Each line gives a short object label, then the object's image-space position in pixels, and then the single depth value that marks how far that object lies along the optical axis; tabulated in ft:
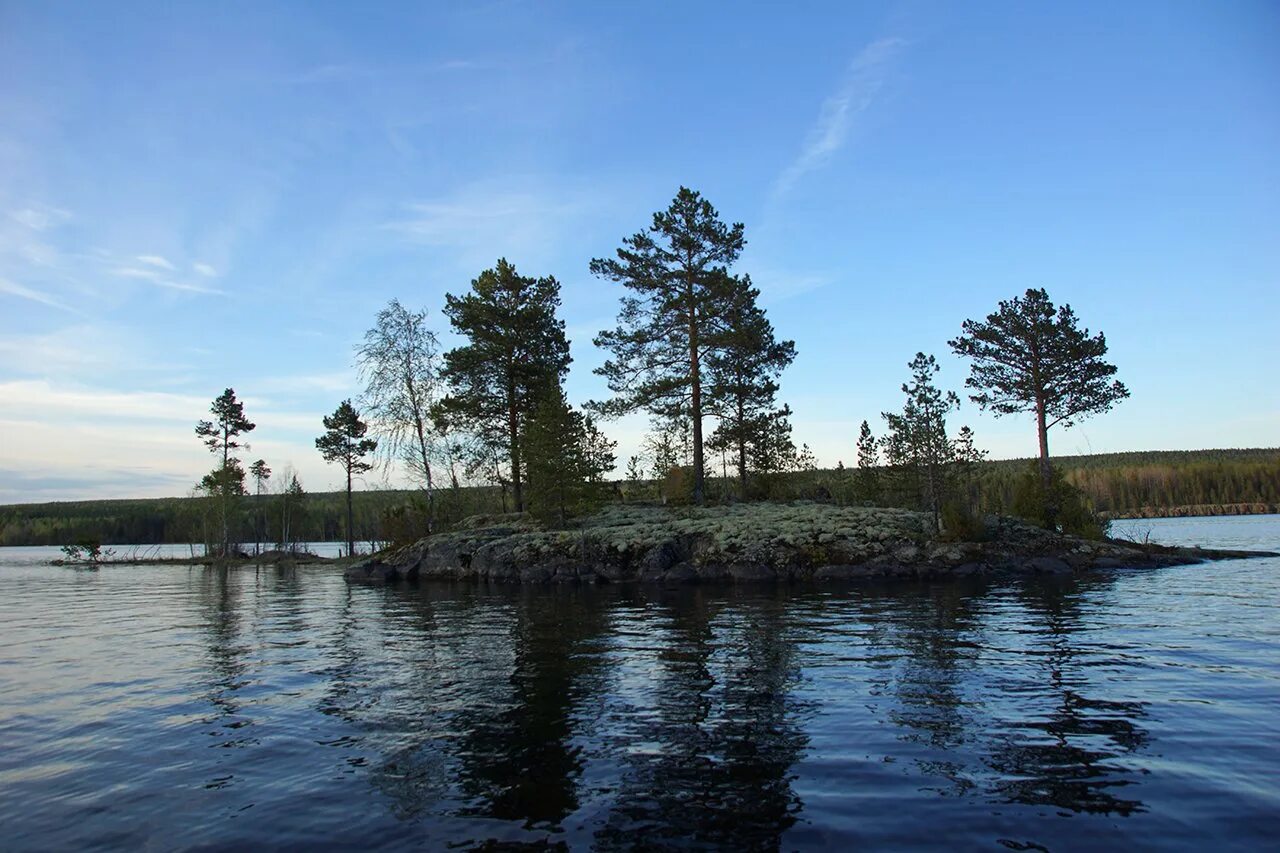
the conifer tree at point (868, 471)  162.30
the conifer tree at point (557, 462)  117.60
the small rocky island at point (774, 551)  92.68
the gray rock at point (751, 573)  92.32
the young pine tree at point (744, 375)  126.31
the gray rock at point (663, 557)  98.53
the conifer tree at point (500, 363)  135.13
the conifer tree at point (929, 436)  101.50
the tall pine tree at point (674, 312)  126.62
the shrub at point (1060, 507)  109.09
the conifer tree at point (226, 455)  214.07
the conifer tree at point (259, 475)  260.83
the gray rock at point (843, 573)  91.45
